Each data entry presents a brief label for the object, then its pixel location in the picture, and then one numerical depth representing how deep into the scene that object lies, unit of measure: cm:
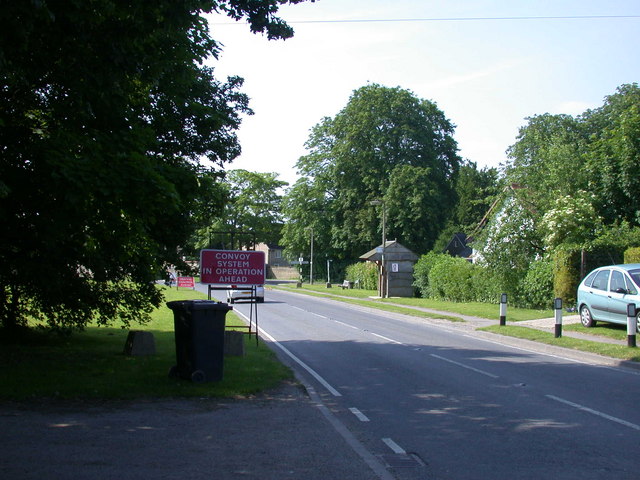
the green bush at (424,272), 4097
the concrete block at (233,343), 1380
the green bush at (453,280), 3509
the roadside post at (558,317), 1727
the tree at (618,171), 2864
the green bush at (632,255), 2192
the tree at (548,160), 3456
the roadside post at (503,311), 2114
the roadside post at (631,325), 1495
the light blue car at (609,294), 1694
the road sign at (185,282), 4888
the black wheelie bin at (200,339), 1041
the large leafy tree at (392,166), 5719
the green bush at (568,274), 2527
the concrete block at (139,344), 1354
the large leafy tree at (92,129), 794
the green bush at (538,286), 2728
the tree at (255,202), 8512
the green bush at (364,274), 5588
